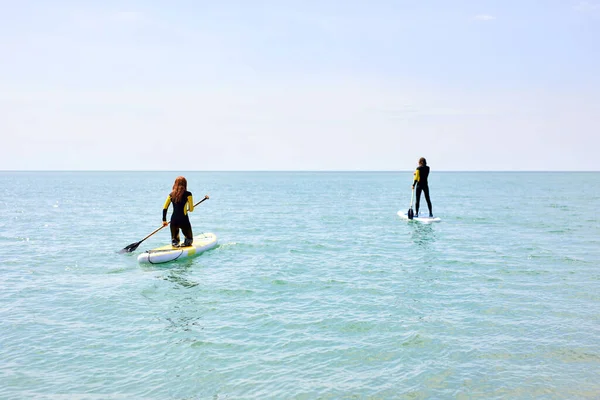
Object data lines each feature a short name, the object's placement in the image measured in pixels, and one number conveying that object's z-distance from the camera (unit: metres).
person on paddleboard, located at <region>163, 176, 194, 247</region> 16.30
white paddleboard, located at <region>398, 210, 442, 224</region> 26.59
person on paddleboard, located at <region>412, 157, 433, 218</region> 24.48
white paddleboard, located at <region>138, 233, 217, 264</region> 16.08
